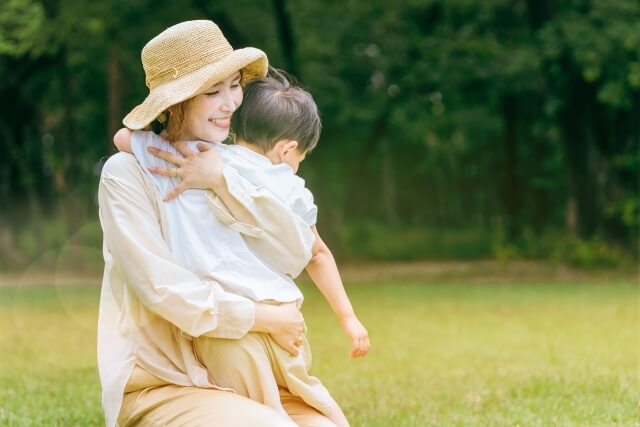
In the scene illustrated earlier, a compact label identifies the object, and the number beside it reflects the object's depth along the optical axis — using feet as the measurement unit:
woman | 11.50
